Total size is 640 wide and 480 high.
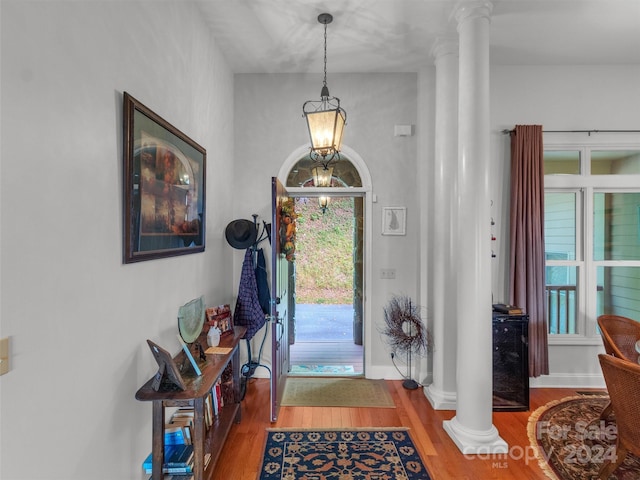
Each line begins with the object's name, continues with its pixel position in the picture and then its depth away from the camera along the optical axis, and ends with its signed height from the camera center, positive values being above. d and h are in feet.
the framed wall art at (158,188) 5.33 +1.04
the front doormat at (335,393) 10.10 -5.03
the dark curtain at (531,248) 10.80 -0.20
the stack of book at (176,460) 5.65 -3.97
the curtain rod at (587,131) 11.35 +3.89
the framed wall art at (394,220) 11.87 +0.77
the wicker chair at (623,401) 5.84 -2.95
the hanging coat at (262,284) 10.94 -1.49
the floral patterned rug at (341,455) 7.04 -5.03
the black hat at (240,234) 10.51 +0.21
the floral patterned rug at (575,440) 7.18 -5.01
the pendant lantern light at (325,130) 7.57 +2.65
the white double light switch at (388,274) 11.90 -1.20
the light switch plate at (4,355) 3.25 -1.17
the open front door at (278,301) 9.03 -1.87
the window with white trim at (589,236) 11.43 +0.22
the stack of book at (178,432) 6.33 -3.74
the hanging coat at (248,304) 10.24 -2.03
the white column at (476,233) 8.01 +0.22
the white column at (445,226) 10.00 +0.49
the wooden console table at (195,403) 5.31 -2.76
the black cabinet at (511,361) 9.69 -3.57
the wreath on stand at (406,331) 11.03 -3.09
